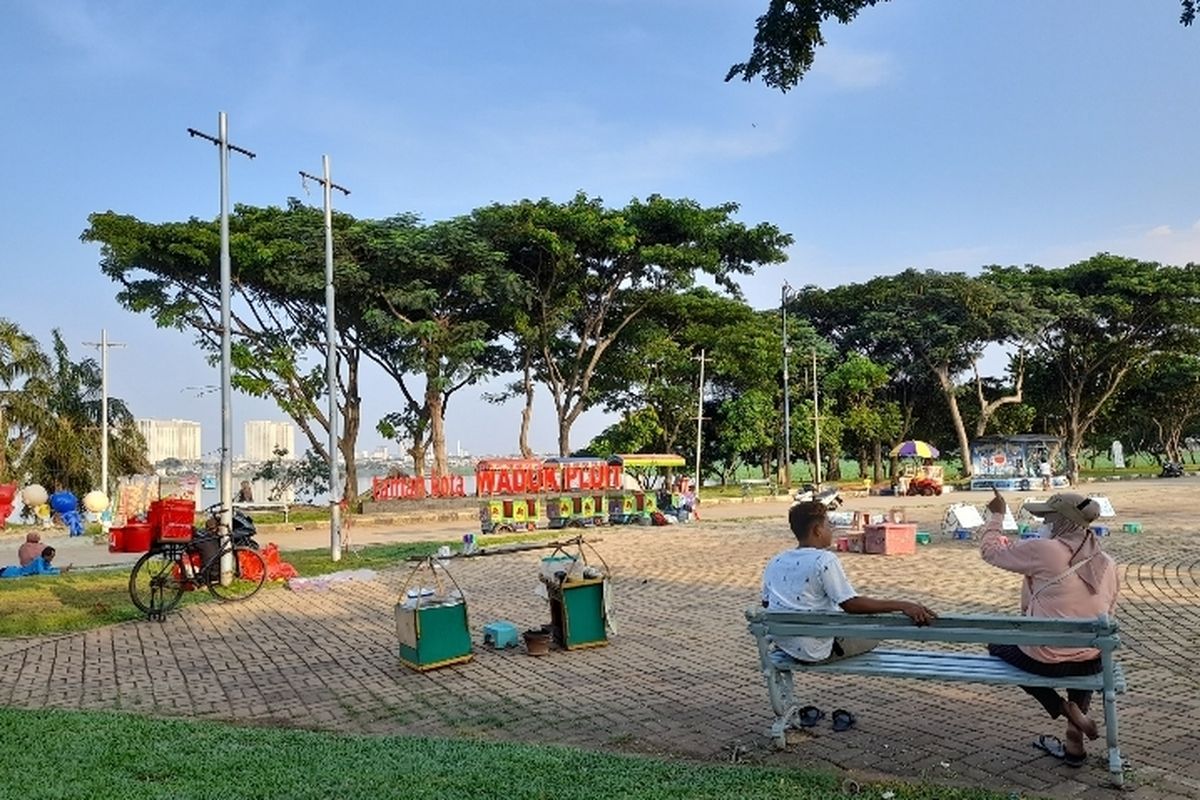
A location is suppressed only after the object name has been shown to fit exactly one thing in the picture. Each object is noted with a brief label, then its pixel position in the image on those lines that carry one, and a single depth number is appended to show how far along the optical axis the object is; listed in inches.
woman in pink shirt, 187.5
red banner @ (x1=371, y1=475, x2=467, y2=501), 1097.4
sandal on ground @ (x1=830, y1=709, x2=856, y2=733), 218.4
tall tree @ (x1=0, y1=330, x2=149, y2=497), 1168.8
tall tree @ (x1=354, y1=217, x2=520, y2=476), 1101.1
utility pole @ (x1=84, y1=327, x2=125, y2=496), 1165.2
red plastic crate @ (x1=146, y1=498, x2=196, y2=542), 444.1
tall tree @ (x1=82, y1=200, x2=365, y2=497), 1041.5
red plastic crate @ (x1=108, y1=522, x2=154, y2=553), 569.9
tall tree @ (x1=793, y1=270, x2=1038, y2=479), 1701.5
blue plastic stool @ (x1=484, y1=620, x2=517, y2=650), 334.3
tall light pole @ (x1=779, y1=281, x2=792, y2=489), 1408.7
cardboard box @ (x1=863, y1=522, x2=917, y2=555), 601.6
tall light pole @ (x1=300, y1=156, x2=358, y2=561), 649.6
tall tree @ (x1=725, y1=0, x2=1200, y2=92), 248.8
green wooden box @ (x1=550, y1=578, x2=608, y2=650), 323.0
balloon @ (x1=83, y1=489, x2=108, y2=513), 1058.7
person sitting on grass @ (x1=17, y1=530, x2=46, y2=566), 601.3
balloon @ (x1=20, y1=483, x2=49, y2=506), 1029.2
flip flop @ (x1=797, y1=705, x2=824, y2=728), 220.7
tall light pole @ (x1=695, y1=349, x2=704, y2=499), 1449.2
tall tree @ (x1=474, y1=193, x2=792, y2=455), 1155.9
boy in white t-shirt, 204.5
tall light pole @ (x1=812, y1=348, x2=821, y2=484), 1565.6
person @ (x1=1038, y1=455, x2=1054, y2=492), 1547.7
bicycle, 419.2
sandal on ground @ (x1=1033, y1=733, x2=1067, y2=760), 192.7
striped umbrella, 1532.4
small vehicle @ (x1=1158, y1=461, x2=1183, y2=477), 1955.0
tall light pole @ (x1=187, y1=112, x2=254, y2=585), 518.6
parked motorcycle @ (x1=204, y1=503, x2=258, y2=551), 478.9
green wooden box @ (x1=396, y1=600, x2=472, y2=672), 296.5
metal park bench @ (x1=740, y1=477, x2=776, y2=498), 1510.8
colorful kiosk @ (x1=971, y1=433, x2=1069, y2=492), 1603.1
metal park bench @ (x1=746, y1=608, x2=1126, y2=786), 178.2
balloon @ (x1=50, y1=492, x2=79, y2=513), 1053.2
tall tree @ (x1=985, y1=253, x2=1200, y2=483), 1692.9
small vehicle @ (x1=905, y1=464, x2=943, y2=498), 1475.1
